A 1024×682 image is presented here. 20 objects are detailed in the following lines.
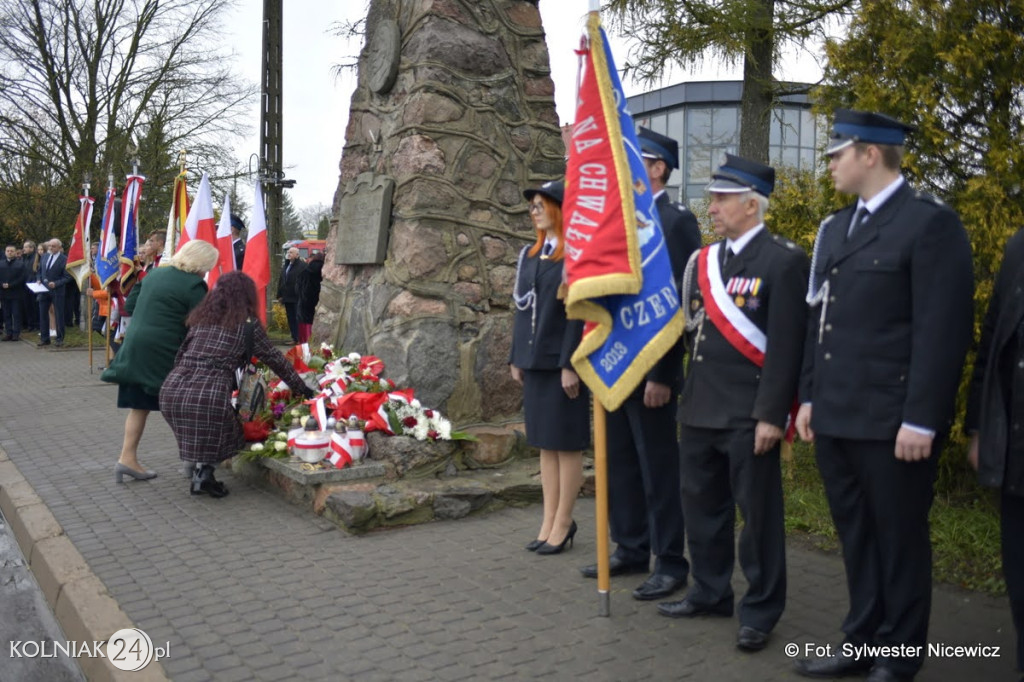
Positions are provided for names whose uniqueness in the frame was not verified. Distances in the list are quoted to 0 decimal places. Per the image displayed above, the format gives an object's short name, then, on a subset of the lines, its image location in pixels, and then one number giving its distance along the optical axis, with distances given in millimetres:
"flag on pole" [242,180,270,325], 9070
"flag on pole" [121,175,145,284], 12383
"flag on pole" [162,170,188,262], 10273
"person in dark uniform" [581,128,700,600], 4426
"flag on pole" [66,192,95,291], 14680
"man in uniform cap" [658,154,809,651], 3645
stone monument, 6805
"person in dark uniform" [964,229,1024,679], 3121
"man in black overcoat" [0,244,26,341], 19094
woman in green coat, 6777
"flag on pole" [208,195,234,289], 9477
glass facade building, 31156
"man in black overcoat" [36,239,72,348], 18172
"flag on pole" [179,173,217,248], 9234
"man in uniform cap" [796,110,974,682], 3176
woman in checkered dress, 6340
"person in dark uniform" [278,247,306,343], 14523
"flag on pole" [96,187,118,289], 12781
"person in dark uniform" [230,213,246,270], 11109
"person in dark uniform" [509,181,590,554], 5035
